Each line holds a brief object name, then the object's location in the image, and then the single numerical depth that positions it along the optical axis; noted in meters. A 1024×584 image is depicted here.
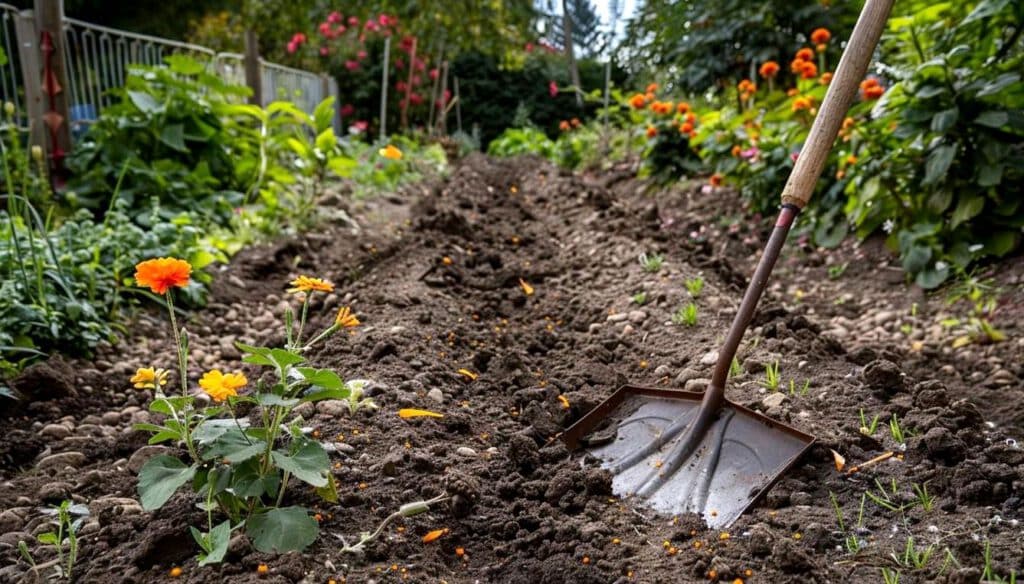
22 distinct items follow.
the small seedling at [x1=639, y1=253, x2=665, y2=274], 3.54
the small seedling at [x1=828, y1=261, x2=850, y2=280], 4.09
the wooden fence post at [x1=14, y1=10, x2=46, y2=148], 4.91
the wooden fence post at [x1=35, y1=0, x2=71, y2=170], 4.79
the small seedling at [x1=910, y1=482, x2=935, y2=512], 1.70
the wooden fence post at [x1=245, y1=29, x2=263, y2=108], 6.94
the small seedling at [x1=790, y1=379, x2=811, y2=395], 2.24
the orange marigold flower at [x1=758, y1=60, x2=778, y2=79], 5.13
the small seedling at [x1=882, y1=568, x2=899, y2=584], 1.42
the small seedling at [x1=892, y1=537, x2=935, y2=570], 1.49
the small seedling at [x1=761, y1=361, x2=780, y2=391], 2.28
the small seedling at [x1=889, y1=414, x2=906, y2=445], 1.96
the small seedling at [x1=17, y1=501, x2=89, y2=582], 1.50
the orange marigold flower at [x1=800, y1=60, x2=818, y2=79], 4.61
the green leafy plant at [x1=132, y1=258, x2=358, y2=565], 1.40
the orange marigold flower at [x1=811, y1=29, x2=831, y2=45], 4.71
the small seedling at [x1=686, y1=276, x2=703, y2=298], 3.15
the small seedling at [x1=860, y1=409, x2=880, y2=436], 2.00
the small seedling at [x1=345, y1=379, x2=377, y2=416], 1.98
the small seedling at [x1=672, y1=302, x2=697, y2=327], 2.84
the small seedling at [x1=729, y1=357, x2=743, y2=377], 2.41
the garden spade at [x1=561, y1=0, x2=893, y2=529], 1.89
